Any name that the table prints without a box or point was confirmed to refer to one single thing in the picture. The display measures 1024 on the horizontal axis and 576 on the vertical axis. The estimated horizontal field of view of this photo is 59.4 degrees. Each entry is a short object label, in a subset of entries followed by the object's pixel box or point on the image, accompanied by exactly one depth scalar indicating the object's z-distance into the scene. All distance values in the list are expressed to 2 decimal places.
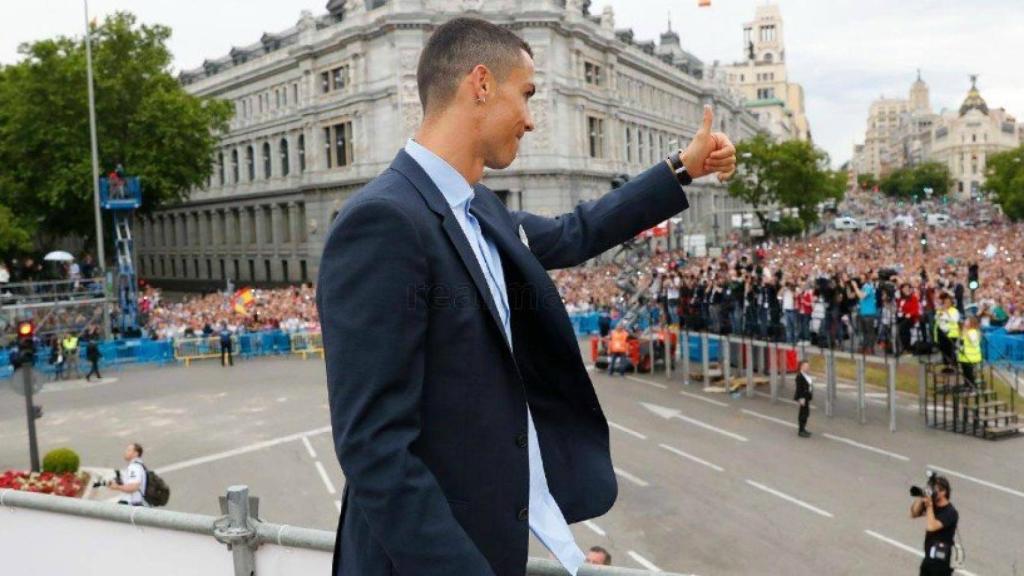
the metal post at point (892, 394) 19.89
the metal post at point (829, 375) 21.60
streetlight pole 37.94
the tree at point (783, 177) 72.19
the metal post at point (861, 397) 20.66
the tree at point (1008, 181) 83.37
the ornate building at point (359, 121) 55.16
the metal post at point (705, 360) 25.55
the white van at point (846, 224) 90.69
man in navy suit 1.94
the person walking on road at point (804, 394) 19.03
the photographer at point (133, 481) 11.99
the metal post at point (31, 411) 15.80
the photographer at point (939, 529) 9.71
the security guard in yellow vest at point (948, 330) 19.86
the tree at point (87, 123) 45.47
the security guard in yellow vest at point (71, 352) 31.59
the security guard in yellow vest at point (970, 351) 19.59
